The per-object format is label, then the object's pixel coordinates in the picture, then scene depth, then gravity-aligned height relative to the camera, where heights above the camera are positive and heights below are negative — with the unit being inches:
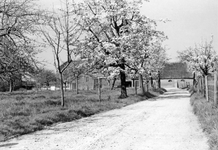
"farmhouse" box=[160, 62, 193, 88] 3292.3 +18.4
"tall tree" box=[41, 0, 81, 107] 614.9 +85.7
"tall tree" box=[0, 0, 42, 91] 414.9 +60.2
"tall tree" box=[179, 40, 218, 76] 1476.4 +110.8
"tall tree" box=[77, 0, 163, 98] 978.7 +163.9
